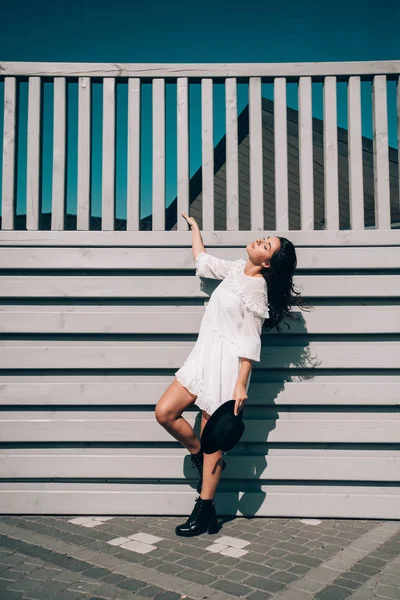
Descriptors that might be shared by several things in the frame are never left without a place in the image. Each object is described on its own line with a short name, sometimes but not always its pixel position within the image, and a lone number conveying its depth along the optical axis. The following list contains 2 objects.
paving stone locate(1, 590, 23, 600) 2.59
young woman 3.52
